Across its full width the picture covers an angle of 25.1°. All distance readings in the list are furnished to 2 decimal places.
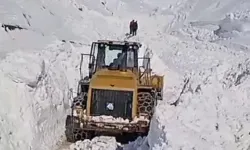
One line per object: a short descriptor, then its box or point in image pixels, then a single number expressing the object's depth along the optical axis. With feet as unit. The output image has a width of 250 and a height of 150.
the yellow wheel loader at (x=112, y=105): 37.45
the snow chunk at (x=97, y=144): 35.60
